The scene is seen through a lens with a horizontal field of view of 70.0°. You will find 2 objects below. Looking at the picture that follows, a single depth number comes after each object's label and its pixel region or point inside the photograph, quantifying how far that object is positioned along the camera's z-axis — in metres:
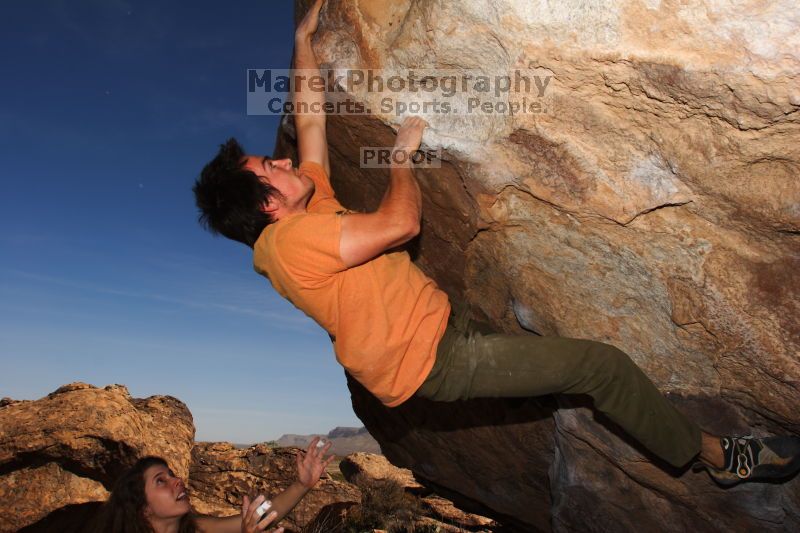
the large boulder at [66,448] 5.72
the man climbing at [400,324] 2.55
